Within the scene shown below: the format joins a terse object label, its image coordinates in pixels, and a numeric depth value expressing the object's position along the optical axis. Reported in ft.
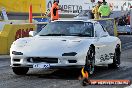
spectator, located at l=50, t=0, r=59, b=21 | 86.14
